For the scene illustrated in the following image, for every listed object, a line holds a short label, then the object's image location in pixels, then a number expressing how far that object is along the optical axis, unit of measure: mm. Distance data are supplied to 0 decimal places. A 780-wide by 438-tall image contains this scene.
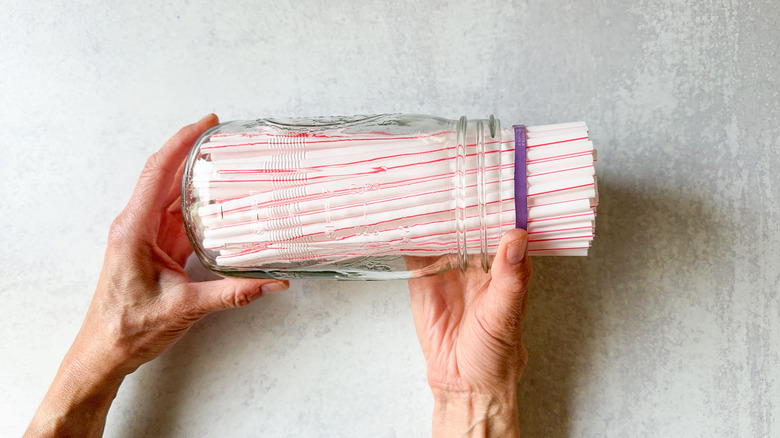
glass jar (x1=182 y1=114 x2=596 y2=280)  562
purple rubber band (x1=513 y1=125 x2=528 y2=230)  559
